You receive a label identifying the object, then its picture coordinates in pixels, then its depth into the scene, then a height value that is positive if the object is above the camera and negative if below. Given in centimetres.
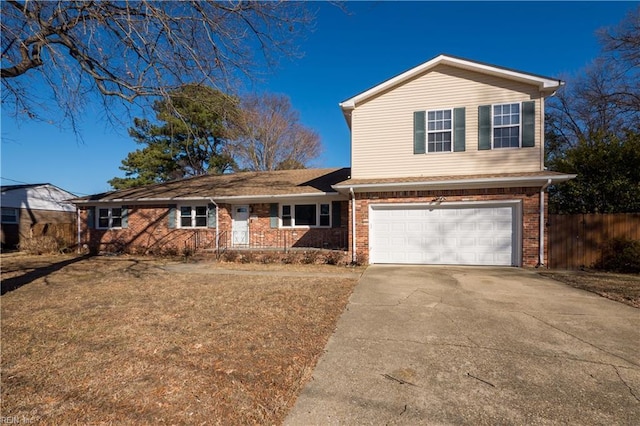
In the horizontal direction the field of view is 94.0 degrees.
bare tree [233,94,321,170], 2698 +610
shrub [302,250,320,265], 1101 -182
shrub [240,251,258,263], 1178 -196
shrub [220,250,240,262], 1191 -194
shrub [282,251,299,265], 1131 -192
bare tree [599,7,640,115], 1473 +760
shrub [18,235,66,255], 1484 -187
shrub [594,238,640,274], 877 -146
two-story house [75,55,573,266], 970 +140
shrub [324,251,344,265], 1076 -181
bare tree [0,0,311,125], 609 +385
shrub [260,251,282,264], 1164 -193
